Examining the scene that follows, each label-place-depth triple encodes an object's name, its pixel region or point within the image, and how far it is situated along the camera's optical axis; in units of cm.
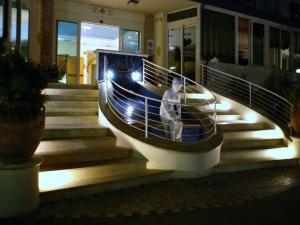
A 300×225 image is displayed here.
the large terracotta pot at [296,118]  728
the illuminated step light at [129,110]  711
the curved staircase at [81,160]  464
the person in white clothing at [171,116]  602
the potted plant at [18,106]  383
